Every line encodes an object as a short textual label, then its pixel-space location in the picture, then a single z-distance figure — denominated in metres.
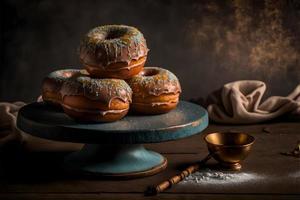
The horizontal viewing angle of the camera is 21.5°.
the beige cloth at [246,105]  1.34
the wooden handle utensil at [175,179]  0.96
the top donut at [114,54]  0.98
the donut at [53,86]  1.04
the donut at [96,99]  0.96
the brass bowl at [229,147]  1.02
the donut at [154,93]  1.01
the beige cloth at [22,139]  1.18
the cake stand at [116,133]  0.94
